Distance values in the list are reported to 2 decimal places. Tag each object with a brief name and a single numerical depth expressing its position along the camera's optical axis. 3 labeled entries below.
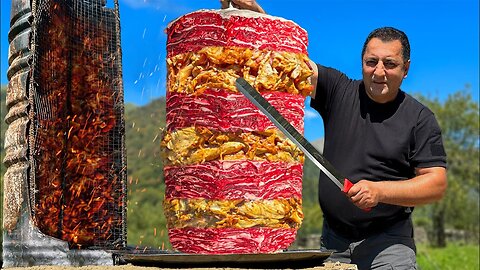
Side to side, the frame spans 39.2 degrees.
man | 3.59
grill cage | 3.64
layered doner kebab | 3.42
